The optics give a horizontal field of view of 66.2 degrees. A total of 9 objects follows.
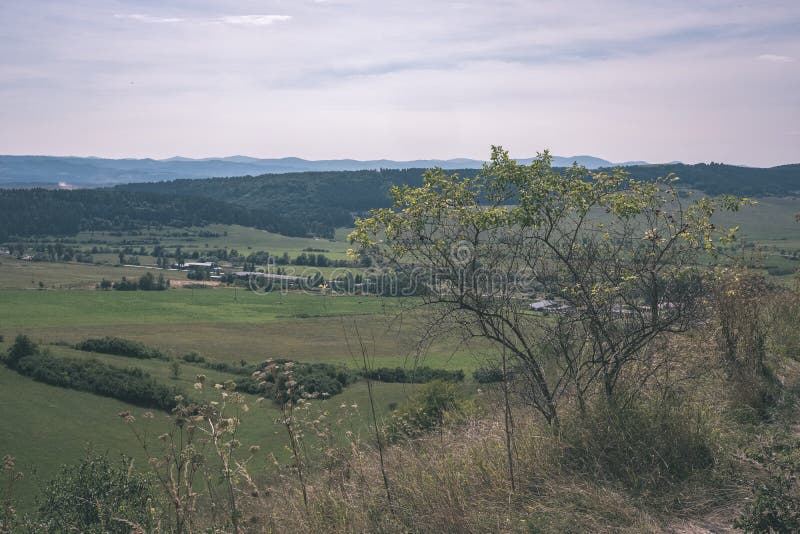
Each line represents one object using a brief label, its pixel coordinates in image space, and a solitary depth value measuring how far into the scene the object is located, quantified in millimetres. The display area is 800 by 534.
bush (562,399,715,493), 4961
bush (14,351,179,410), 45906
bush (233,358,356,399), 40578
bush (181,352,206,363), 60375
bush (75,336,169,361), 59781
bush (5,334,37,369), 51062
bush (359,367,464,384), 38250
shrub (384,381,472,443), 17802
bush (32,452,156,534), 10102
